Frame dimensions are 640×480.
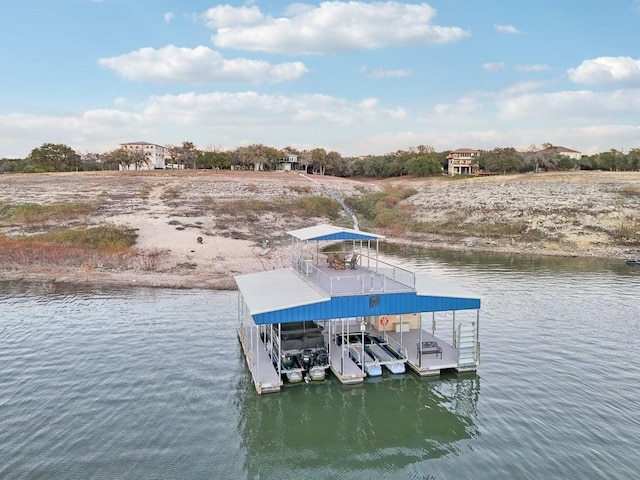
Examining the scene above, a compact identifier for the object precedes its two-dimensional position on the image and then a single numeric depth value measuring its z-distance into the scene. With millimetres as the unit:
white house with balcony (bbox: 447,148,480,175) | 143250
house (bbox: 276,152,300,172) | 152750
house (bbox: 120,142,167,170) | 162725
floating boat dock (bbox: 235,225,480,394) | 19609
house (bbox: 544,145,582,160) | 176212
